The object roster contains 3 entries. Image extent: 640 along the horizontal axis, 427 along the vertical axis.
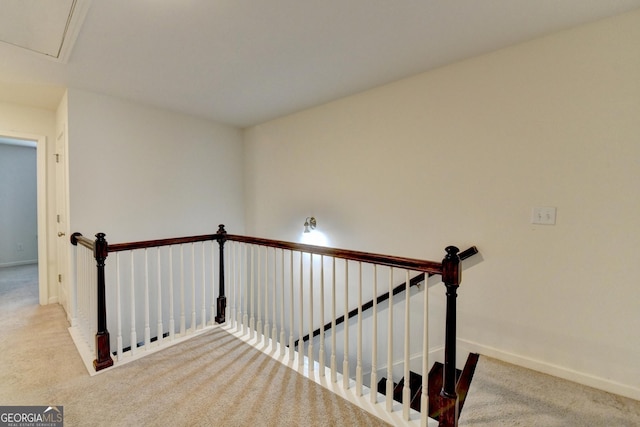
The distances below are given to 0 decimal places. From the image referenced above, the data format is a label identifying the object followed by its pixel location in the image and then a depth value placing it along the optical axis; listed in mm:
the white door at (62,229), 2738
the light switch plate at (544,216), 1845
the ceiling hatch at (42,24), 1511
